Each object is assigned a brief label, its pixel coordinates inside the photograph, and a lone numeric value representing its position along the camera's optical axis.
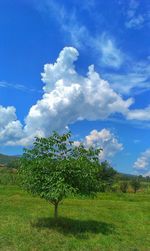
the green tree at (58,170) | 10.22
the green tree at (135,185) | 32.74
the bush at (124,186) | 30.43
